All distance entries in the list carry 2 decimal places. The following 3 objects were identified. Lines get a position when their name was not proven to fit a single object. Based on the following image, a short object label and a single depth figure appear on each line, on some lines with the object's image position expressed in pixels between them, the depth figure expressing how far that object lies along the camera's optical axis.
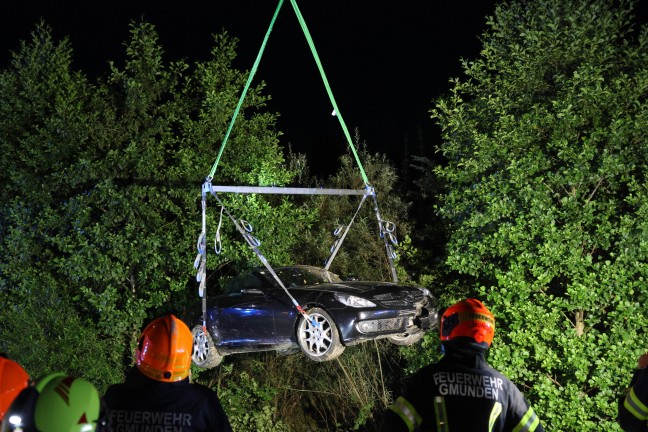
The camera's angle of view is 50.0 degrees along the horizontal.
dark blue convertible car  8.92
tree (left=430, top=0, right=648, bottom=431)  10.57
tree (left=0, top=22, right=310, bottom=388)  14.29
